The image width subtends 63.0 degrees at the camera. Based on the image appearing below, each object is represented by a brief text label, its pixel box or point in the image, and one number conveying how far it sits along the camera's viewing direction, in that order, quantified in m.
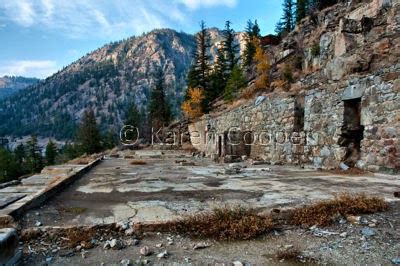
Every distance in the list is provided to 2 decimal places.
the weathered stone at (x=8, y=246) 2.52
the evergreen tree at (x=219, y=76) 45.03
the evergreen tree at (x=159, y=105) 50.00
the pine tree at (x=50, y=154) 65.00
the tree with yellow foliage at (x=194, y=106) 37.47
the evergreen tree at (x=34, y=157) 60.09
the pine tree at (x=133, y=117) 62.30
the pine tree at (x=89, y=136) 52.12
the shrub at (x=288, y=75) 23.57
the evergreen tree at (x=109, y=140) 62.34
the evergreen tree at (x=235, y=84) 33.30
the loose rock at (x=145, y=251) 2.89
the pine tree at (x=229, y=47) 49.99
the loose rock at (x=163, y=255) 2.84
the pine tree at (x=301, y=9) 46.41
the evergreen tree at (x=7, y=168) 54.62
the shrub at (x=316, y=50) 23.66
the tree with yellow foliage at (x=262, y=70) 28.22
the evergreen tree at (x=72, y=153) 59.16
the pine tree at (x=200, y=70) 44.72
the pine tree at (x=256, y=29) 58.54
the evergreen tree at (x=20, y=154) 70.75
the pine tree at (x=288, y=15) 54.88
